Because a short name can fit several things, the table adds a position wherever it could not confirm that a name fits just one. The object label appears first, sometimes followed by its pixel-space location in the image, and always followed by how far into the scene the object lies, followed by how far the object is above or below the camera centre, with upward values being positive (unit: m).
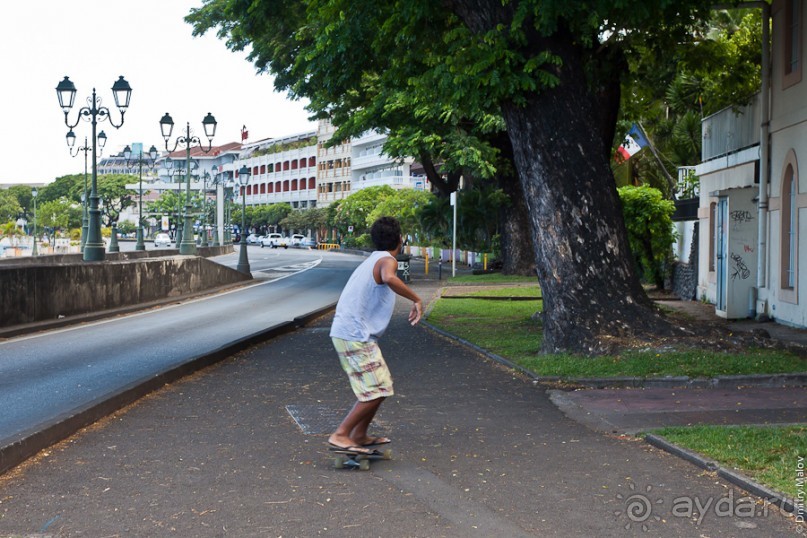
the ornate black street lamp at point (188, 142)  35.81 +3.40
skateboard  7.04 -1.52
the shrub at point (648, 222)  25.23 +0.29
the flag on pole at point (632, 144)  26.33 +2.70
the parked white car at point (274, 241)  105.25 -0.87
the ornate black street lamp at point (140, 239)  54.57 -0.40
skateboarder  6.95 -0.64
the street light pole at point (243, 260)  38.12 -1.03
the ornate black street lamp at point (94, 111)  25.58 +3.32
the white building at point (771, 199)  17.03 +0.62
